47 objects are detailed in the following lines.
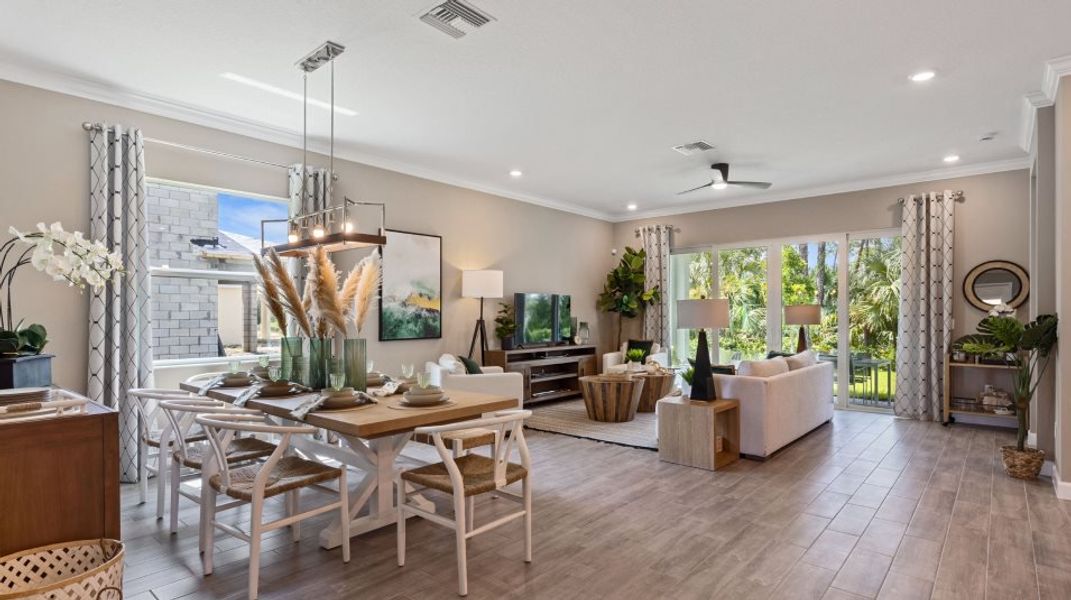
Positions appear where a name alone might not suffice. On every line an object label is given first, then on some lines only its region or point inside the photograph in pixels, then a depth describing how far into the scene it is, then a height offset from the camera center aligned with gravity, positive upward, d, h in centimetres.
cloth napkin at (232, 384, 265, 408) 307 -52
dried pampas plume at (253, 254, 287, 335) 306 +7
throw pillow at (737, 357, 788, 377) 470 -56
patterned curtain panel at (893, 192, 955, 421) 611 -2
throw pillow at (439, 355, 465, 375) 545 -63
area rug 525 -129
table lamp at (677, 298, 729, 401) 438 -16
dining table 266 -70
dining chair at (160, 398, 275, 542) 279 -82
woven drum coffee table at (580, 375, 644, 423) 598 -103
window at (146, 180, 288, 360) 441 +25
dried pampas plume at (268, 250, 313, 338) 304 +5
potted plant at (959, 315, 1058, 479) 386 -40
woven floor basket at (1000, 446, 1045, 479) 396 -113
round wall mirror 579 +18
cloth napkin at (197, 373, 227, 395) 346 -52
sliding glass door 674 +4
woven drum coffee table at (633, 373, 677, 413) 661 -104
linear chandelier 311 +39
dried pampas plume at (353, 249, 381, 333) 306 +8
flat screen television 714 -23
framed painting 579 +14
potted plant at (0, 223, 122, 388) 221 +9
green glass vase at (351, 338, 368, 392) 316 -34
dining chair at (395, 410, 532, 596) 246 -83
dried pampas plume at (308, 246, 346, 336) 293 +6
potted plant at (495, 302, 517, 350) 689 -31
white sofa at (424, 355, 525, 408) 504 -73
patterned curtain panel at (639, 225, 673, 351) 845 +36
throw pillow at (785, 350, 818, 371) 534 -57
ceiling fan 586 +130
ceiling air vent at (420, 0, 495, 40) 286 +149
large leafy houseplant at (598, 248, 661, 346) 850 +18
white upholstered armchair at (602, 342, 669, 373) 731 -76
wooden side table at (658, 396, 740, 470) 432 -104
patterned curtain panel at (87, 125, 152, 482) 388 +7
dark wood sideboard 153 -51
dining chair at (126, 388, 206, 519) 322 -82
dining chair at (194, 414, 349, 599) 240 -83
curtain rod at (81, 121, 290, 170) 391 +120
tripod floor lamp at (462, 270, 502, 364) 638 +20
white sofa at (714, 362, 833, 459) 453 -89
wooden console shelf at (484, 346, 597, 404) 677 -87
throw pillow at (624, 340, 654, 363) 797 -62
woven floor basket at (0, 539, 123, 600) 151 -76
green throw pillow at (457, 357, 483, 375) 567 -66
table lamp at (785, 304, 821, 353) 663 -15
